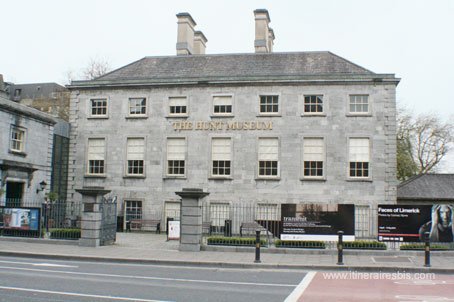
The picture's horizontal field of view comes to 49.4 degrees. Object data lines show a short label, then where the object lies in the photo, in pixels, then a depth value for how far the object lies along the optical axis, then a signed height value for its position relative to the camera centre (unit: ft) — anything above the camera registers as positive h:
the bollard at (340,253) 54.03 -5.49
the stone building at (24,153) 94.63 +8.82
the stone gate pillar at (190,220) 65.46 -2.70
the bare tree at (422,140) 161.56 +21.56
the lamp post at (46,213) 75.06 -2.57
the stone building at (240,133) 100.32 +14.28
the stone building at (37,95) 253.03 +59.81
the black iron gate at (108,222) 70.08 -3.48
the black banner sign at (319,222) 64.75 -2.63
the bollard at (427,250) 53.06 -4.88
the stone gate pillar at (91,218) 68.18 -2.83
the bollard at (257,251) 55.42 -5.68
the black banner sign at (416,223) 63.36 -2.41
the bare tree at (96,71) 174.55 +45.02
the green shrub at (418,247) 62.85 -5.37
